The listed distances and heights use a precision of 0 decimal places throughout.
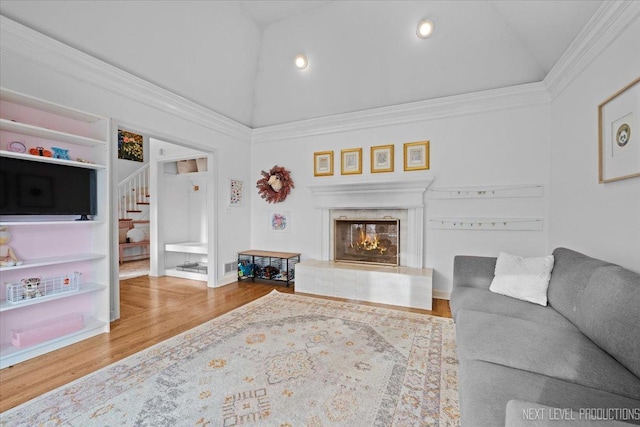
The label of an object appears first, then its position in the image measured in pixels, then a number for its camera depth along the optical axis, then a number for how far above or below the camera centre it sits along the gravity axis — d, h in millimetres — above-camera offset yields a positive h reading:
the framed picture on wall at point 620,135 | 1772 +536
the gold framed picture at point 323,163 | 4316 +767
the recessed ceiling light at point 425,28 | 2895 +1940
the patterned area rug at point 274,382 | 1517 -1104
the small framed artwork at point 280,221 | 4617 -145
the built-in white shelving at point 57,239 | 2170 -242
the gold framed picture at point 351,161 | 4133 +762
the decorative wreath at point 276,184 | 4508 +456
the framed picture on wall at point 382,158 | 3932 +769
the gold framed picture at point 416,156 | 3727 +769
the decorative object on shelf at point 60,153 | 2369 +512
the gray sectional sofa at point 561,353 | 1004 -687
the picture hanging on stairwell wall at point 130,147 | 7293 +1764
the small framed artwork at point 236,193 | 4449 +324
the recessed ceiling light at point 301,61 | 3557 +1947
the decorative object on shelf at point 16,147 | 2186 +521
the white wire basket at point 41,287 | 2179 -630
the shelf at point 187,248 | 4723 -610
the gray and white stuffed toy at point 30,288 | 2213 -605
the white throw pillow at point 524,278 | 2133 -528
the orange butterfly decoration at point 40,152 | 2203 +492
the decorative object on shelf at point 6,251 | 2142 -298
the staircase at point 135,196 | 6730 +404
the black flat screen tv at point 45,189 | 2107 +199
